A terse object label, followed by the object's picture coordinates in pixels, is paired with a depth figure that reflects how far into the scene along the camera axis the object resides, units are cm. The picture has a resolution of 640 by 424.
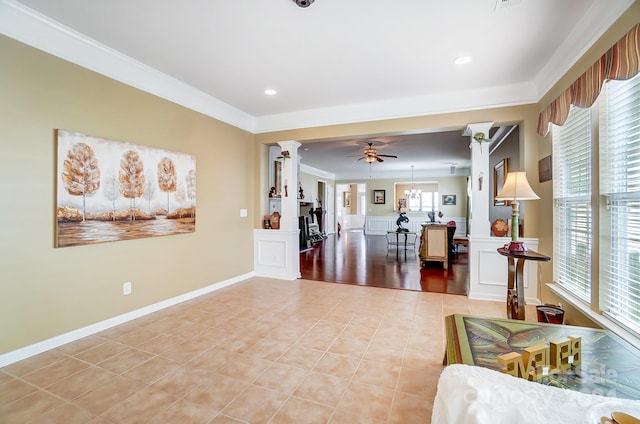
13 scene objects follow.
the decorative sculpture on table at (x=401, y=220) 775
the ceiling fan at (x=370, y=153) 653
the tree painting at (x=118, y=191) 255
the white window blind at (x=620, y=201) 181
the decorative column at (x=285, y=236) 479
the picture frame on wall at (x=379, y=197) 1181
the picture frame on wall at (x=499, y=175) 516
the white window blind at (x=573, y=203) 243
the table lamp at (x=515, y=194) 249
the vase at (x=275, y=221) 491
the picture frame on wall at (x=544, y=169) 315
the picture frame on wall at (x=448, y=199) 1084
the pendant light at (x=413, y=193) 1141
